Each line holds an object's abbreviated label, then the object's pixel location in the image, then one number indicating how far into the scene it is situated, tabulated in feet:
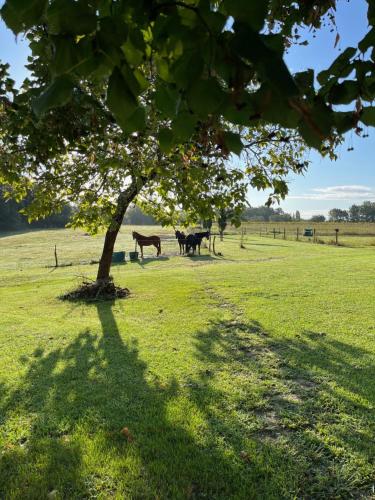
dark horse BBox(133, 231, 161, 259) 85.76
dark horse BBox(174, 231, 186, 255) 88.22
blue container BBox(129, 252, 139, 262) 83.49
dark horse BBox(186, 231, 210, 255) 85.87
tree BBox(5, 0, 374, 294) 3.03
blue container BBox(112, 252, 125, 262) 80.64
